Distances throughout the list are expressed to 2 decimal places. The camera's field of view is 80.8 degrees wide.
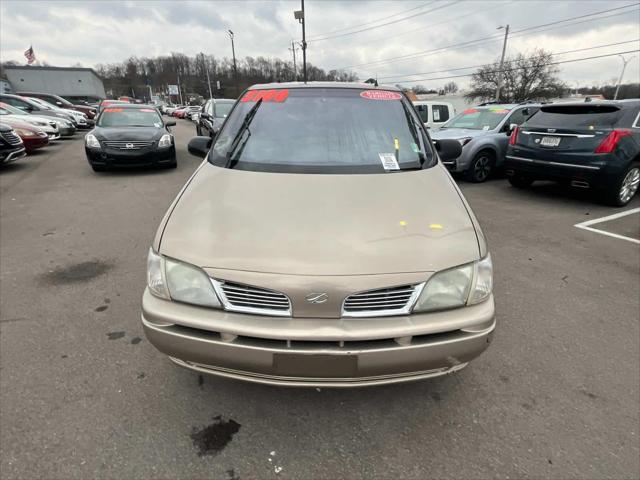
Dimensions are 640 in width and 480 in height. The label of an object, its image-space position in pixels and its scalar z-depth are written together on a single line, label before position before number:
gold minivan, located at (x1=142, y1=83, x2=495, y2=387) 1.65
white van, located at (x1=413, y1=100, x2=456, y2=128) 10.72
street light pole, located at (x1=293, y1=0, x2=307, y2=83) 21.39
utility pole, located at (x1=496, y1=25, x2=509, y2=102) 37.33
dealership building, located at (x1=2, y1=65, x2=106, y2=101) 55.97
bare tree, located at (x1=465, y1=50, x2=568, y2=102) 45.50
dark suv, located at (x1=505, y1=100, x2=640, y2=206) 5.88
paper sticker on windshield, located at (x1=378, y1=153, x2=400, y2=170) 2.55
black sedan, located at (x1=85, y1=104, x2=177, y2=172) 8.16
